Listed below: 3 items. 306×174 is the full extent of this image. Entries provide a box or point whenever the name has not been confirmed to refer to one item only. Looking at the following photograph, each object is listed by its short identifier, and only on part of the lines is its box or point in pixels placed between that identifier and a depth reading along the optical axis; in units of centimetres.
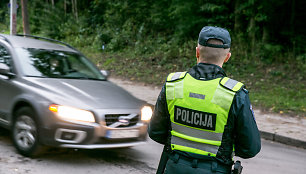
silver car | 468
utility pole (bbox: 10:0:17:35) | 1412
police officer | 210
